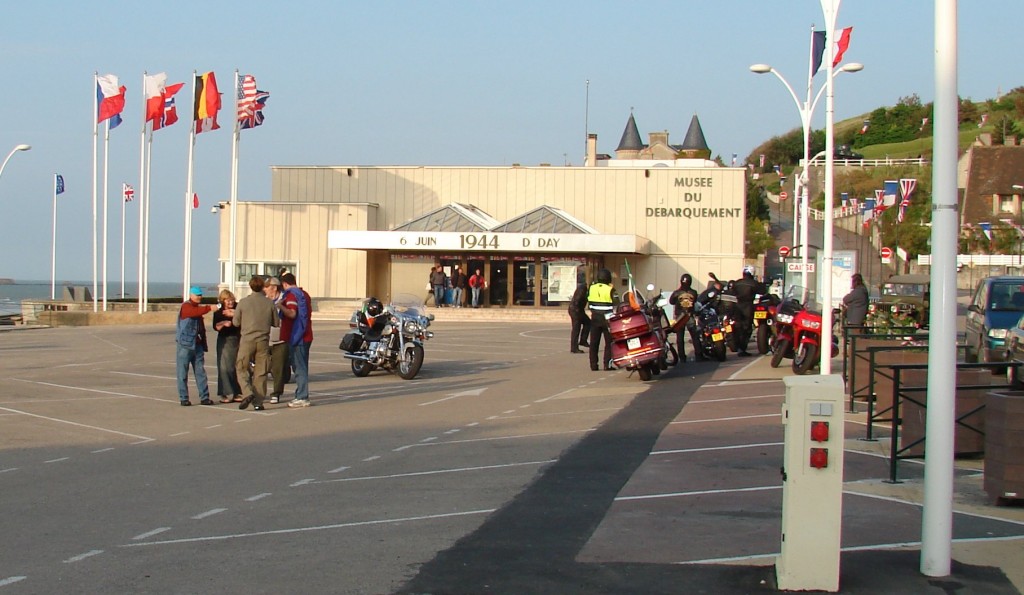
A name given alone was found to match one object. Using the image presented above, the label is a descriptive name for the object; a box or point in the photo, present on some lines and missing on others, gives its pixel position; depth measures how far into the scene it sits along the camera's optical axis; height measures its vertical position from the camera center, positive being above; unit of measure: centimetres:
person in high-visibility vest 1973 -35
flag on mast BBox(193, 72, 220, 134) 4072 +661
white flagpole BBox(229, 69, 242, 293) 4206 +324
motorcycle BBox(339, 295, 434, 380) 1967 -106
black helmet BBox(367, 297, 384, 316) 1988 -51
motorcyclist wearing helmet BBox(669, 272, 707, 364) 2131 -34
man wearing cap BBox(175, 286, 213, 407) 1609 -96
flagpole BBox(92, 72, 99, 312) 4243 +599
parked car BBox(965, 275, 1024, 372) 1861 -47
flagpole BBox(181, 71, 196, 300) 4112 +237
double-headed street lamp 2375 +376
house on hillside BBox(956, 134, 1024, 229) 8188 +819
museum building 4778 +254
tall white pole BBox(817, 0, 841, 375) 1673 +159
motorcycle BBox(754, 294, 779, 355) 2341 -76
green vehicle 2270 -44
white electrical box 597 -114
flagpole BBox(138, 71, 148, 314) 4431 +336
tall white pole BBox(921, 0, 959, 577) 630 -19
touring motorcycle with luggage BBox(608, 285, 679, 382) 1803 -90
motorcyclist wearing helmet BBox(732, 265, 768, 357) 2355 -30
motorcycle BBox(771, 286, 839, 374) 1853 -87
